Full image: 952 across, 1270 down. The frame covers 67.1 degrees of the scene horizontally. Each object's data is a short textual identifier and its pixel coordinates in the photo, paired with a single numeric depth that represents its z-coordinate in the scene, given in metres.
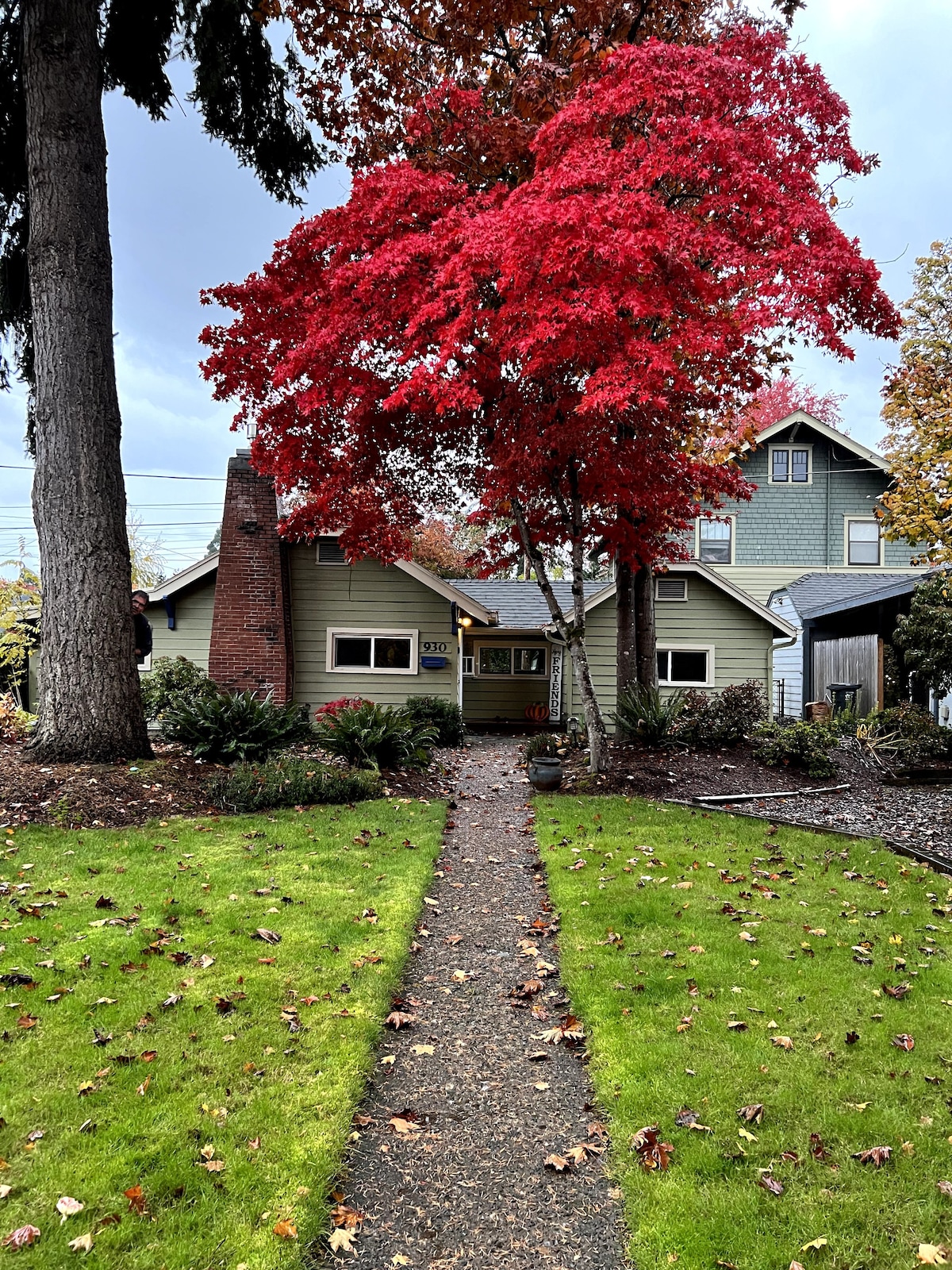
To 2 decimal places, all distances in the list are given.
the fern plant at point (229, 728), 9.17
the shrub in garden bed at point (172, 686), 11.92
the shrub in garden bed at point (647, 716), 10.98
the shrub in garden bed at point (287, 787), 7.79
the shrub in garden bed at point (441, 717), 13.60
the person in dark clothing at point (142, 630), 9.38
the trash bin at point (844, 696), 14.72
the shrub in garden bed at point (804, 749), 9.67
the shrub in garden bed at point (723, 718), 11.13
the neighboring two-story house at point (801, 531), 19.53
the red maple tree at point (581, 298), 6.48
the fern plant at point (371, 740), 9.51
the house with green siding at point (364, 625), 12.74
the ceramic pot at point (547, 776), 9.11
